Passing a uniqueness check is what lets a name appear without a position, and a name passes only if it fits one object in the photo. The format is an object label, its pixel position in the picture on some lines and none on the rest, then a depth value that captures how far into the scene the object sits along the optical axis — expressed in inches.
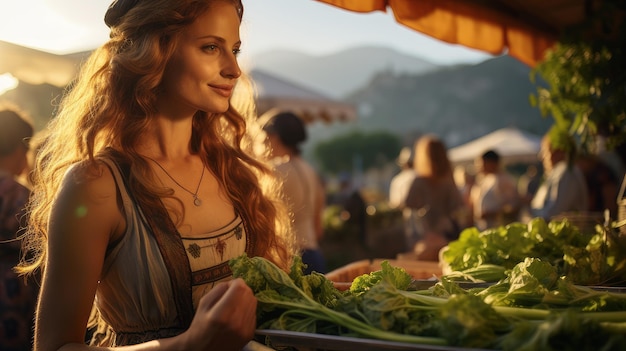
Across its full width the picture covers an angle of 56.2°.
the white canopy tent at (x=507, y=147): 641.6
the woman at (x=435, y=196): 234.5
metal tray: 45.1
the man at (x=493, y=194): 272.3
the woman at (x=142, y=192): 57.4
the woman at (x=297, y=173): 171.8
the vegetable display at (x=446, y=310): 44.6
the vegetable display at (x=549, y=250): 80.0
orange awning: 133.6
